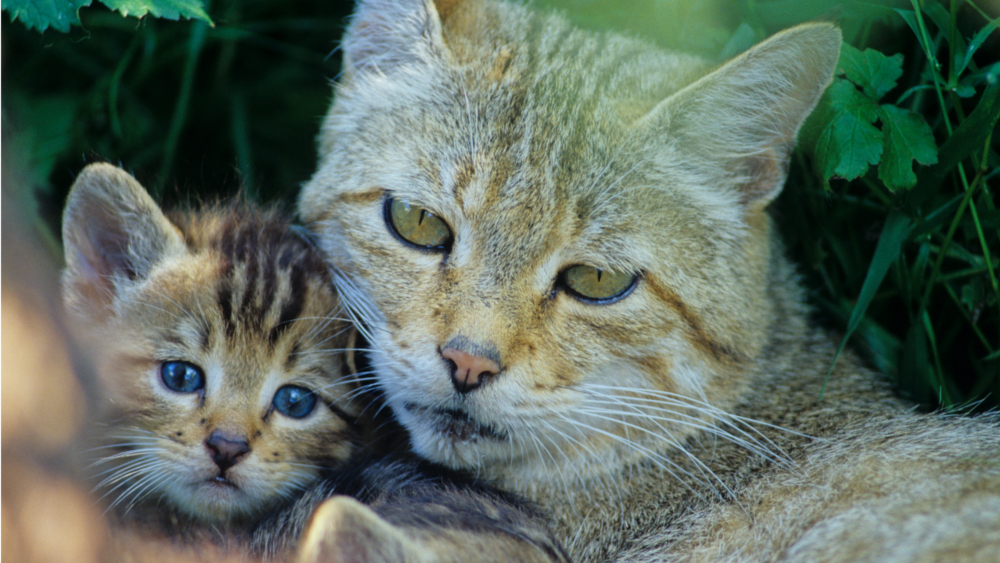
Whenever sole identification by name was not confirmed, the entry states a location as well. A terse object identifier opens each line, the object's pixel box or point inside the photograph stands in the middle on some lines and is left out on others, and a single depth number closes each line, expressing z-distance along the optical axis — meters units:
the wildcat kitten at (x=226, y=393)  4.76
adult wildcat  4.65
